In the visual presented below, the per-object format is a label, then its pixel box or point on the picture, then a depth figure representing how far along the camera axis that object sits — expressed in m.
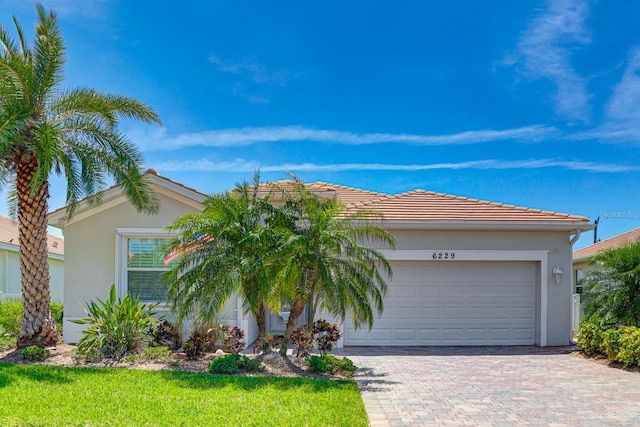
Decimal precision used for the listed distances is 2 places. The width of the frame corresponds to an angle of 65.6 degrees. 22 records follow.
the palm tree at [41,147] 10.56
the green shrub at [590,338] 11.81
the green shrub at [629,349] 10.39
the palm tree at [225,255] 9.45
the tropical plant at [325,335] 10.59
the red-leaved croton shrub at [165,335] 11.30
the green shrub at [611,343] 11.02
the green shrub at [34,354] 10.28
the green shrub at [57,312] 17.19
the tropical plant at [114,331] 10.38
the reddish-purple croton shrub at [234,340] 10.84
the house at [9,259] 21.36
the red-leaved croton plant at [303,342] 10.20
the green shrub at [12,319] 12.51
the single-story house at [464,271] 13.19
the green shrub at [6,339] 11.45
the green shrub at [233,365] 9.37
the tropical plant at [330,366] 9.59
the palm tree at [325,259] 9.20
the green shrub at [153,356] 10.17
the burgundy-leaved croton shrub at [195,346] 10.60
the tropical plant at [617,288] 11.77
